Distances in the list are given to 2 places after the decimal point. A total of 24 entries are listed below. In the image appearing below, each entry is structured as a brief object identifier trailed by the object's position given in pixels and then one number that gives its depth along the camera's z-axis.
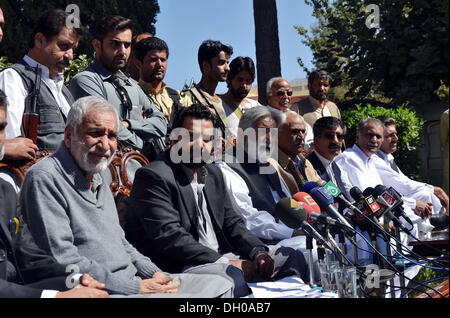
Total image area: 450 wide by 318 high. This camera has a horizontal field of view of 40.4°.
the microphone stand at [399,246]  3.96
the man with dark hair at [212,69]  6.72
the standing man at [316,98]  8.25
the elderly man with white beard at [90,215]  3.14
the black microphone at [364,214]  3.87
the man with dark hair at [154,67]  6.00
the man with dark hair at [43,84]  4.25
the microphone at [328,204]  3.42
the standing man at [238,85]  6.88
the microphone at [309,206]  3.50
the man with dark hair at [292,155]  5.54
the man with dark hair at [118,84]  5.16
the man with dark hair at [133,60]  6.55
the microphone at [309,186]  4.14
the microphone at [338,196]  3.78
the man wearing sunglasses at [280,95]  7.26
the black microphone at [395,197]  4.09
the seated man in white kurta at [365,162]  6.57
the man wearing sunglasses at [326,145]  6.58
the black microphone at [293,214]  3.53
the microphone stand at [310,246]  3.70
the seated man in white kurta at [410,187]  7.27
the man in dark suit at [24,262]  2.93
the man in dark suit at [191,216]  3.89
